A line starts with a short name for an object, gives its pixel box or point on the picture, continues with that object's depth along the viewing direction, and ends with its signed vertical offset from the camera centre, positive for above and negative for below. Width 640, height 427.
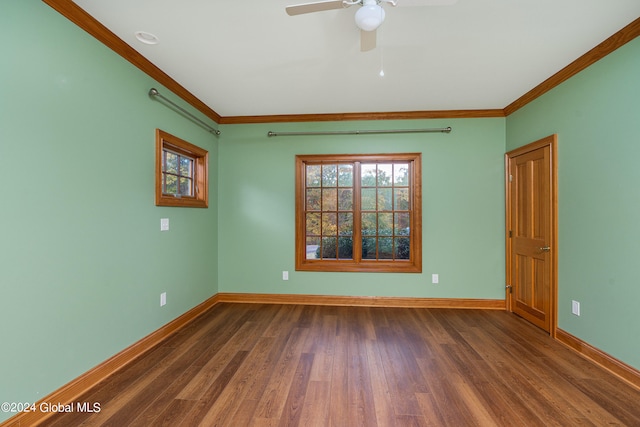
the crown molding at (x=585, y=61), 1.99 +1.33
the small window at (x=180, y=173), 2.71 +0.50
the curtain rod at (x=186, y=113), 2.55 +1.14
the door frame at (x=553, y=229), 2.72 -0.15
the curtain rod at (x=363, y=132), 3.63 +1.13
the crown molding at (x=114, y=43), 1.78 +1.35
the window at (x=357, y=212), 3.77 +0.04
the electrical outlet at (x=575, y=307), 2.49 -0.86
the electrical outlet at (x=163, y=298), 2.74 -0.84
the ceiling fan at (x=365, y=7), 1.46 +1.12
